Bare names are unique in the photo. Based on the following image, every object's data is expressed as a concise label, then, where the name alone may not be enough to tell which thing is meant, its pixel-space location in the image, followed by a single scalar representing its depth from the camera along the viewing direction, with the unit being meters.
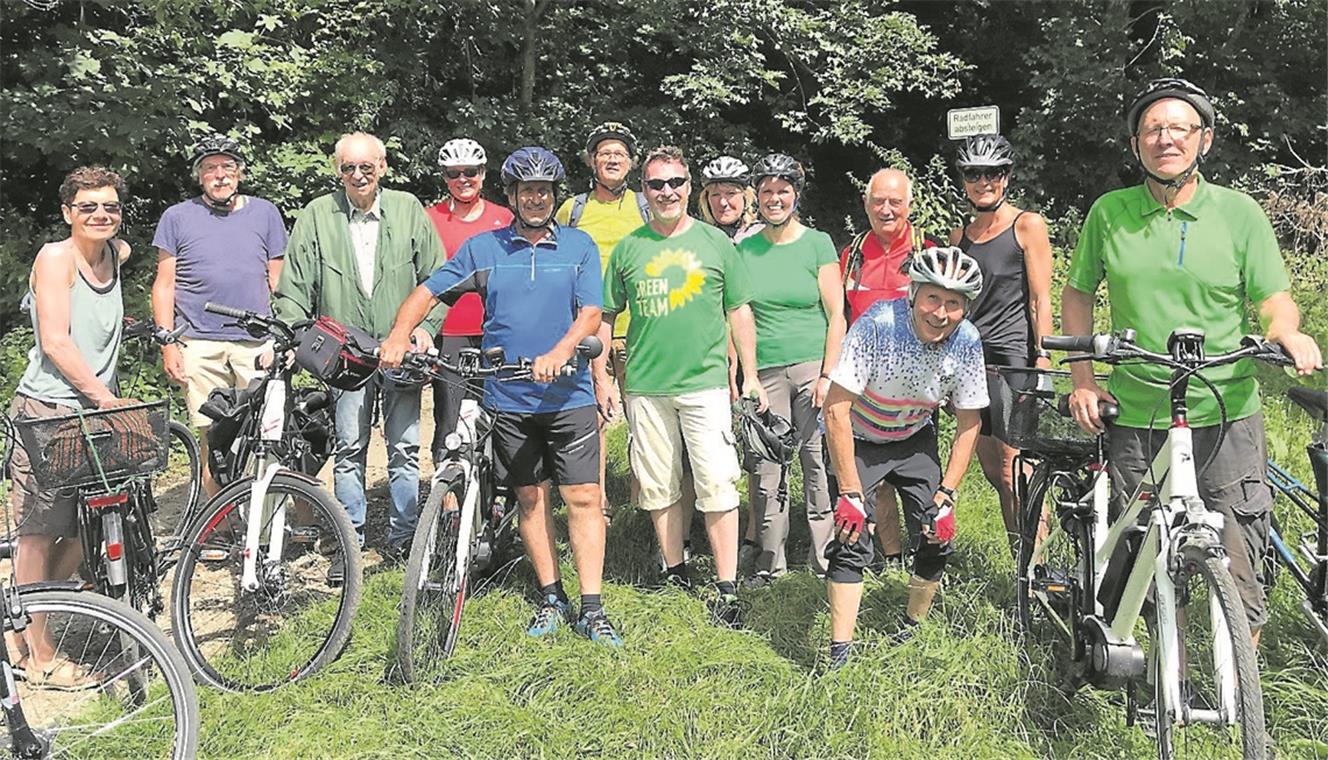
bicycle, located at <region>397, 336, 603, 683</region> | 3.71
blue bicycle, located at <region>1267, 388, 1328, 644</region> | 3.43
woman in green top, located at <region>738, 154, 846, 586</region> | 4.76
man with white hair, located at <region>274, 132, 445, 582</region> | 4.84
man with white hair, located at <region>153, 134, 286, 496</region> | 5.12
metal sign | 5.39
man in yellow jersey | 5.04
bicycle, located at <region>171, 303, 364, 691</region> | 3.82
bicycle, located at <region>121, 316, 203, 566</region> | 4.09
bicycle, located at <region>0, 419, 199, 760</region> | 2.86
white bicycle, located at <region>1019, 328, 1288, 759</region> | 2.64
